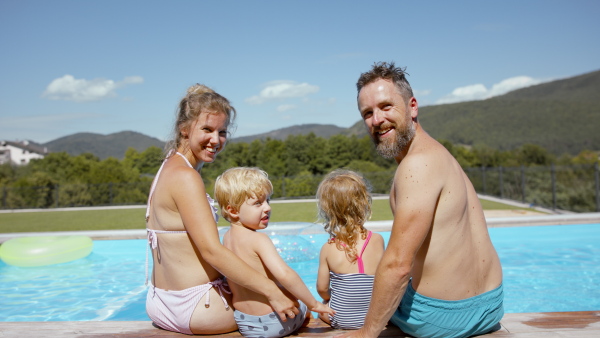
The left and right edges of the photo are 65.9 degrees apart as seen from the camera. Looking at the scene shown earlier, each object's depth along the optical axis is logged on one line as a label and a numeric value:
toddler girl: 2.53
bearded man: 1.90
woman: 2.28
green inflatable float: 7.25
